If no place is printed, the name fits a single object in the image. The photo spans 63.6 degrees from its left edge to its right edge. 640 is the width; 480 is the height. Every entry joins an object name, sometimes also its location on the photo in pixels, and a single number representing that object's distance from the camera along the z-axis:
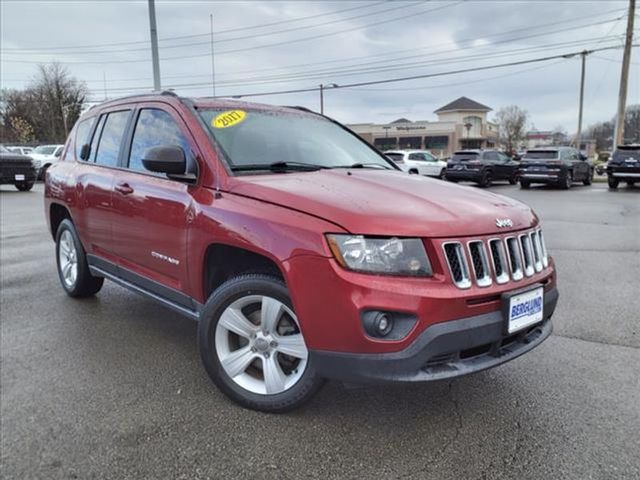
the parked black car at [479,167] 21.62
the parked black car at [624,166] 19.34
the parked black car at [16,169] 18.19
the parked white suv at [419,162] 24.55
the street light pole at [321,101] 49.89
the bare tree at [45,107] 53.31
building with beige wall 78.25
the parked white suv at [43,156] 25.02
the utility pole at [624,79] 26.18
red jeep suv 2.38
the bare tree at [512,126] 83.69
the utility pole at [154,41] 14.99
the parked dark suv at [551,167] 20.48
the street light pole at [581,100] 44.53
